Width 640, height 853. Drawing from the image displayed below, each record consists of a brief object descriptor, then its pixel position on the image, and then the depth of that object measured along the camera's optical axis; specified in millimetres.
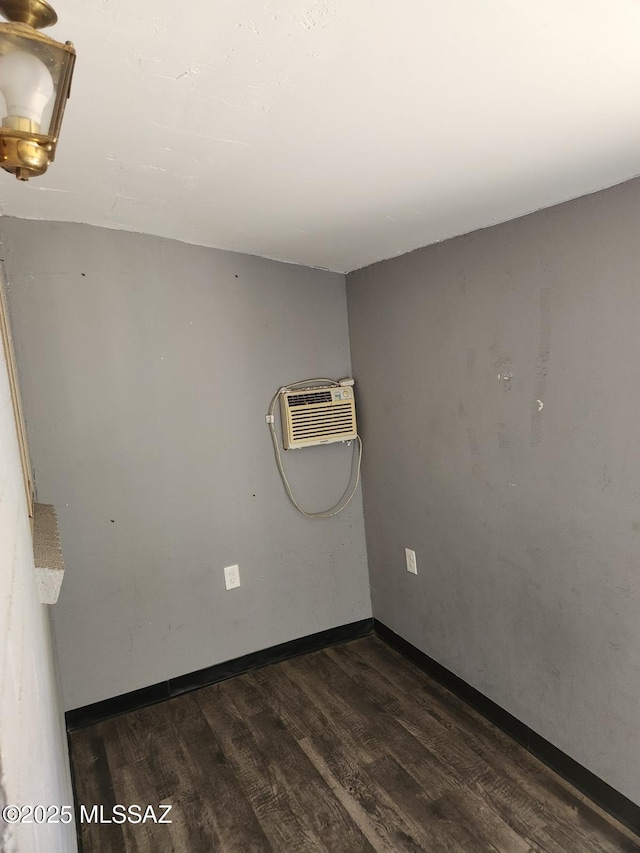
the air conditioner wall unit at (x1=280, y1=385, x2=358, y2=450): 2539
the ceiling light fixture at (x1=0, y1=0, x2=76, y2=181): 595
